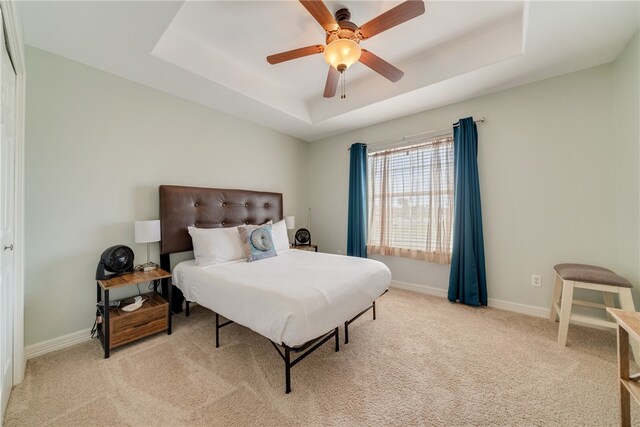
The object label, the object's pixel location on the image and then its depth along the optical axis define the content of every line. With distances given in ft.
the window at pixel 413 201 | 10.12
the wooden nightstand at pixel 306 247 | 12.11
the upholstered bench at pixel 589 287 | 5.83
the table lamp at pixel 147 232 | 7.37
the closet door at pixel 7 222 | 4.37
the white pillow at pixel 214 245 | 8.07
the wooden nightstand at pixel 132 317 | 6.22
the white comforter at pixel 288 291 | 4.73
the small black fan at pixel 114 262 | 6.86
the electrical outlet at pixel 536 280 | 8.31
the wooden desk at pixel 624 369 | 3.73
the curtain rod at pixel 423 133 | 9.22
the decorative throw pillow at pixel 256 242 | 8.58
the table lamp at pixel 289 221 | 12.29
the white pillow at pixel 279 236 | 10.09
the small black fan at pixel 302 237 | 12.74
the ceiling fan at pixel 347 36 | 4.96
